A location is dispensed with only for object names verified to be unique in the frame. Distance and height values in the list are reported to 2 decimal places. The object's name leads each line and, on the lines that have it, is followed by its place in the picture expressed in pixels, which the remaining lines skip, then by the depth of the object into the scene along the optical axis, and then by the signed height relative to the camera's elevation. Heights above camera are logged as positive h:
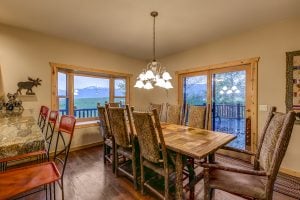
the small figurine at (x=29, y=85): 3.10 +0.27
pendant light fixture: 2.49 +0.36
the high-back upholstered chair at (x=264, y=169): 1.22 -0.60
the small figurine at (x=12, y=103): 2.90 -0.09
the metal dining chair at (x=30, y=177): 1.26 -0.72
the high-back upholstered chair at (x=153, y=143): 1.72 -0.51
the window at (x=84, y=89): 3.79 +0.25
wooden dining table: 1.60 -0.51
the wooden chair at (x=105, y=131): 2.80 -0.60
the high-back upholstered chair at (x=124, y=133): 2.21 -0.50
